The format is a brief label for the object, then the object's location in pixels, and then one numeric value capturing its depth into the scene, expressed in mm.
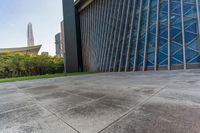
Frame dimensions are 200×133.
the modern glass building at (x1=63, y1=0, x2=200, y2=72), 13344
